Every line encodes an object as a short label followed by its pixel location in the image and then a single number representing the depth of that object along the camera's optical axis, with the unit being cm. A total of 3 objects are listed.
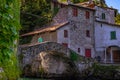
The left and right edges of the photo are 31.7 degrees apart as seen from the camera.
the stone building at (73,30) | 2616
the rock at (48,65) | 2165
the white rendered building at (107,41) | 2777
